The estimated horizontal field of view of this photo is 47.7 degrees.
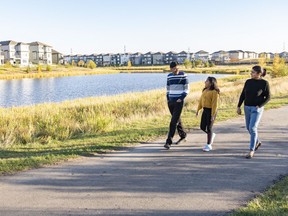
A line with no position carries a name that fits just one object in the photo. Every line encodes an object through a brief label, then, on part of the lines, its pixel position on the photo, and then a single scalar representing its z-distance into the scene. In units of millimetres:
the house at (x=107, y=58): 194000
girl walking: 7388
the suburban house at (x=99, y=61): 181750
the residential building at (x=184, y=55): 188588
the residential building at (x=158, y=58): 180500
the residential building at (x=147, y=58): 185500
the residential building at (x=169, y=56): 183000
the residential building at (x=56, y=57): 142512
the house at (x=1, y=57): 108050
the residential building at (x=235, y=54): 194812
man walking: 7434
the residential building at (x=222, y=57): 164750
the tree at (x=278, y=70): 47469
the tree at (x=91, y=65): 119750
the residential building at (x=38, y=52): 127312
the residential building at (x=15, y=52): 118250
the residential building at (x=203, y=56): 195250
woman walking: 6625
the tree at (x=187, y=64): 119688
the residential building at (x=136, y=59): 188412
